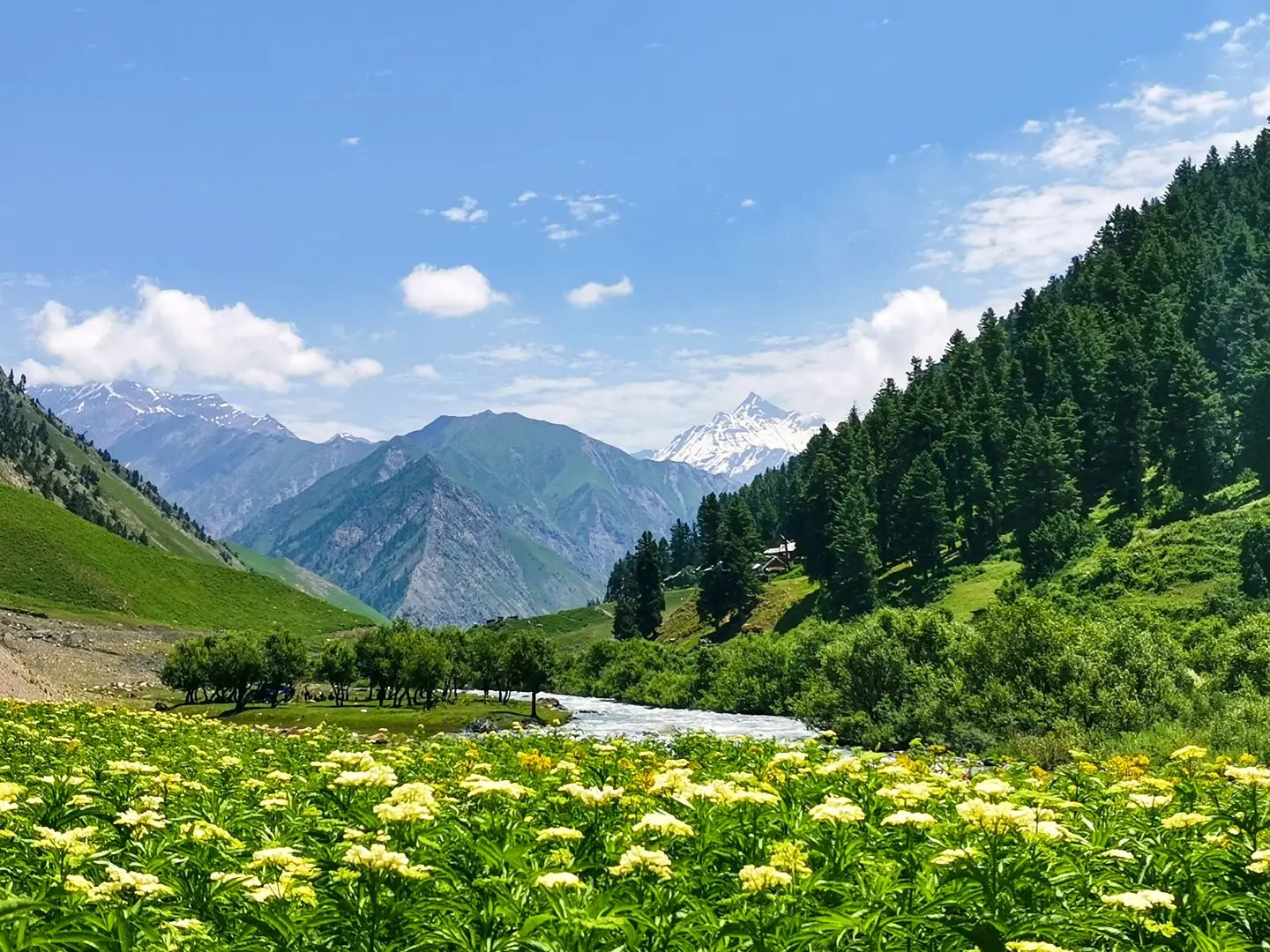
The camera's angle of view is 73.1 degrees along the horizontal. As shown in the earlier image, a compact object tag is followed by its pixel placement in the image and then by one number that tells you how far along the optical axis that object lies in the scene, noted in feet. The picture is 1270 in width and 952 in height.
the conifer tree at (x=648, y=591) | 526.16
